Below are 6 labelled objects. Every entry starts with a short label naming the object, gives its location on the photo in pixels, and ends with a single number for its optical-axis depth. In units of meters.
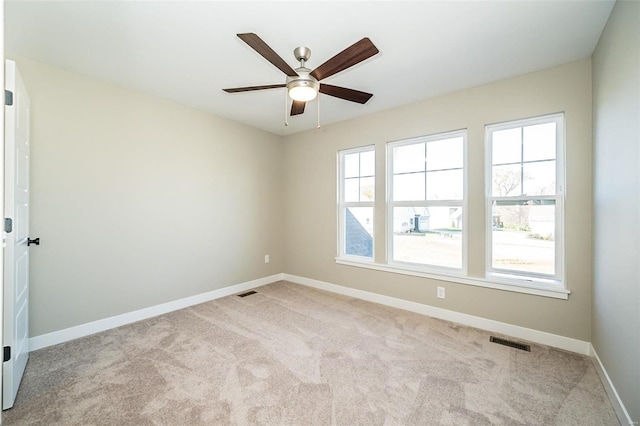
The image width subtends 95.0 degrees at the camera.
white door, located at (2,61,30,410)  1.89
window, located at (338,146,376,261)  4.04
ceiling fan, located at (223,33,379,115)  1.83
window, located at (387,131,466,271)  3.30
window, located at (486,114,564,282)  2.74
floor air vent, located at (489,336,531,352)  2.63
